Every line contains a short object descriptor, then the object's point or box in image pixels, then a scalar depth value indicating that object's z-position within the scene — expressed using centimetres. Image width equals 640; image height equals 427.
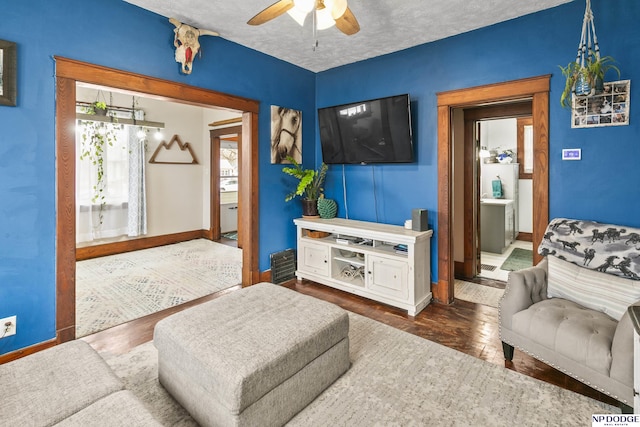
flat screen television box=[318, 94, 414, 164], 344
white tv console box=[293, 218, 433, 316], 317
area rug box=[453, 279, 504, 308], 349
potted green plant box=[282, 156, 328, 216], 404
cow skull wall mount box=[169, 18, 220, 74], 292
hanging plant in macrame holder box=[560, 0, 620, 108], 234
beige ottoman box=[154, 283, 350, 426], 154
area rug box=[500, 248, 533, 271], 468
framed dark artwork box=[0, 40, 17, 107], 214
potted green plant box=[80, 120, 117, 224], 500
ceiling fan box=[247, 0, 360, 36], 199
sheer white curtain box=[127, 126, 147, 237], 548
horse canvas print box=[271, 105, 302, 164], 398
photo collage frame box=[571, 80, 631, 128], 244
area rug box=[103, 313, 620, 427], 178
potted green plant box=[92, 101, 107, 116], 480
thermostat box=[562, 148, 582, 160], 264
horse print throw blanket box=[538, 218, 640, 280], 214
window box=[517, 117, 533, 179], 618
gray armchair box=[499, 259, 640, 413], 168
